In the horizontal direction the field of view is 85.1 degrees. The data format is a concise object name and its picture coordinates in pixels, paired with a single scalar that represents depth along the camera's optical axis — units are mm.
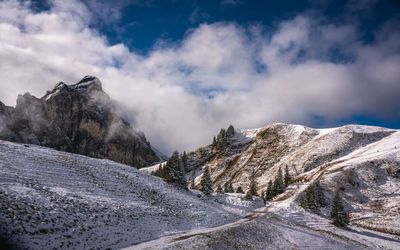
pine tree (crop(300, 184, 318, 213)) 47781
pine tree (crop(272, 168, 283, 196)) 65062
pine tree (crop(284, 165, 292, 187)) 74688
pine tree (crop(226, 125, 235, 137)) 169200
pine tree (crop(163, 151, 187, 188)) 49656
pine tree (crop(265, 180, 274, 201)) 64938
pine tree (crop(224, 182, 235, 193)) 68500
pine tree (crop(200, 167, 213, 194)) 52562
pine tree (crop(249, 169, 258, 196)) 59712
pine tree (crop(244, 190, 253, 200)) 54938
